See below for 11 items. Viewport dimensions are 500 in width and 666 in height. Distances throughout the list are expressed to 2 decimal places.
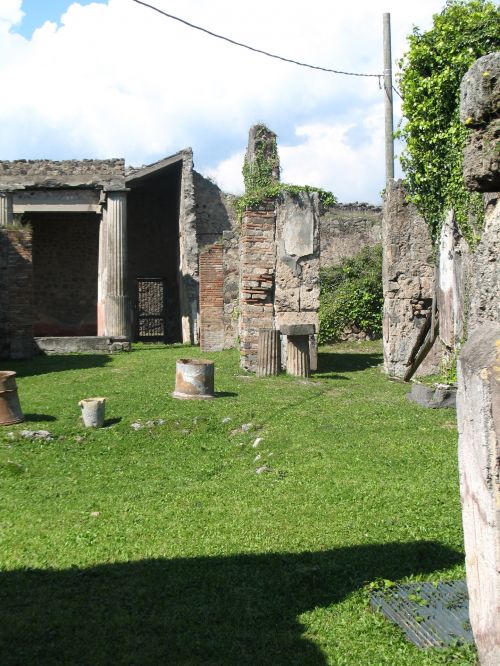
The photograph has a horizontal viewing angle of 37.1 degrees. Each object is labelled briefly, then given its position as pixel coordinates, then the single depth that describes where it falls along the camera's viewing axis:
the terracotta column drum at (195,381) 9.80
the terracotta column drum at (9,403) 8.60
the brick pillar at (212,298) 16.48
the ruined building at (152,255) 12.88
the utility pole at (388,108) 17.02
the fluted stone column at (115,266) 18.59
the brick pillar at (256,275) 12.80
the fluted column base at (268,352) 12.03
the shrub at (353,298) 17.14
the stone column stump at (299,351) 11.91
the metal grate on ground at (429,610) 3.10
